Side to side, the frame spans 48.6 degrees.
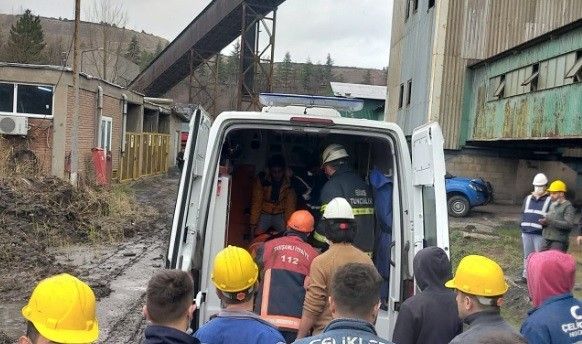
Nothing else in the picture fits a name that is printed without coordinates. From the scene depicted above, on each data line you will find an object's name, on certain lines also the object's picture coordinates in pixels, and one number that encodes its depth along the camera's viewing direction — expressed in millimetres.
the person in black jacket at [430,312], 3697
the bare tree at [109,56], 52031
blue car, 19047
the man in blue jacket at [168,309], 2729
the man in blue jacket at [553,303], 3391
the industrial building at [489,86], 18703
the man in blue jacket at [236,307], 3041
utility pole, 17781
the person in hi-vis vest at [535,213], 10250
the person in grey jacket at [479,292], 3381
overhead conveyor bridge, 24828
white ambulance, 4492
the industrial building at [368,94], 37969
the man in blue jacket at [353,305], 2568
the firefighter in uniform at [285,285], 4457
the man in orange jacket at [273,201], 6539
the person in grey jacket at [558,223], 9633
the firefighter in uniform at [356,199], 5430
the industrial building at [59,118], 18281
